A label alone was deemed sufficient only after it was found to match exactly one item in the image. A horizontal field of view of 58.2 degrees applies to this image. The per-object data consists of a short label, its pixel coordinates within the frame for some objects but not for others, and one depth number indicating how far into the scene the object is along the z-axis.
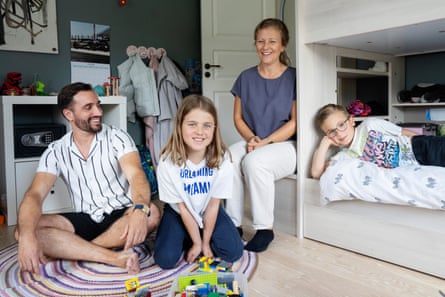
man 1.41
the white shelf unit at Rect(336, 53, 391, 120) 2.36
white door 3.01
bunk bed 1.30
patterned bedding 1.25
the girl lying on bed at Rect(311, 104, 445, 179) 1.56
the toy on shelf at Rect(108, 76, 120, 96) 2.62
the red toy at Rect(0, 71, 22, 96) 2.27
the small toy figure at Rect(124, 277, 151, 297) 1.11
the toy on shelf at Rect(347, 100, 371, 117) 2.15
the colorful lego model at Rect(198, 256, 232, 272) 1.33
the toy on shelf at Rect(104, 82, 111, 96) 2.53
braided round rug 1.24
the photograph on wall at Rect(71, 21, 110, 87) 2.78
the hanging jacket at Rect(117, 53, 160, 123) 2.87
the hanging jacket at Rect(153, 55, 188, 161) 2.97
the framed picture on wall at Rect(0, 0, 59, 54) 2.48
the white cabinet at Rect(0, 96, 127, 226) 2.07
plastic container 1.07
